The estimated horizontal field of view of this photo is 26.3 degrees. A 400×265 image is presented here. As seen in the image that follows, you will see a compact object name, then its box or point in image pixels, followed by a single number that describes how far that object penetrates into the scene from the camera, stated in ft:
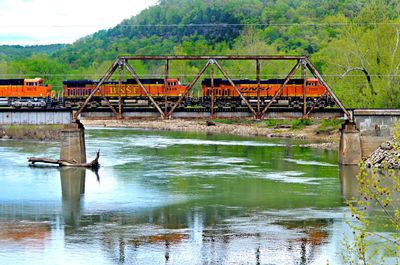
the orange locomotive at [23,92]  298.23
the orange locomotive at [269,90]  282.36
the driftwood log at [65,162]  234.58
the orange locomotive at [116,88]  298.15
